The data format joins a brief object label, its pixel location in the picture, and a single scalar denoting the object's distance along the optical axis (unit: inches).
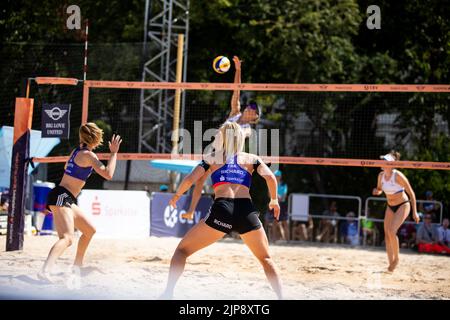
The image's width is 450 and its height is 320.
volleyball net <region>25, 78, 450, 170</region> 567.5
